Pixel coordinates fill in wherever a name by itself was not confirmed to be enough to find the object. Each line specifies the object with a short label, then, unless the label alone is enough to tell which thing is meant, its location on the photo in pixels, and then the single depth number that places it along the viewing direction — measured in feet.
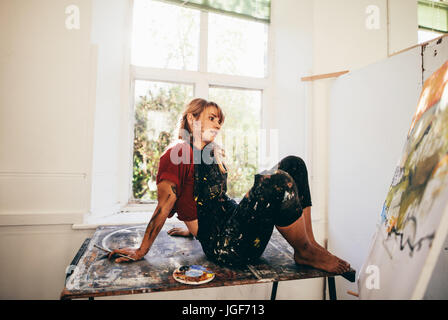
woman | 3.71
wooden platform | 3.05
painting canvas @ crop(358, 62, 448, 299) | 2.02
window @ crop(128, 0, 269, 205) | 6.81
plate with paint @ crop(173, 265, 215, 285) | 3.20
